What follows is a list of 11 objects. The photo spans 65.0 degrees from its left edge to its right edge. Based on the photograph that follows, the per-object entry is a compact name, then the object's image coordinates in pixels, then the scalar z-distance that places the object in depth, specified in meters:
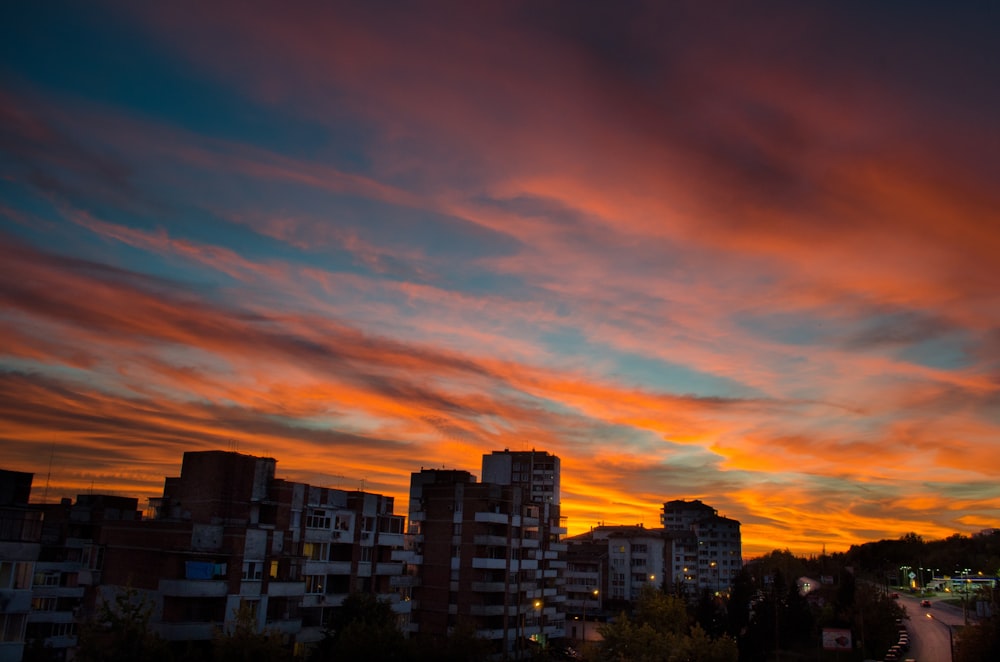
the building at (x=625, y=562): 157.88
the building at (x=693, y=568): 186.38
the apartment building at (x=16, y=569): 40.34
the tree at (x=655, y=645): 75.00
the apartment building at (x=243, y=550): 55.72
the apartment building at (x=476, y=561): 90.31
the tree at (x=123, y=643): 44.03
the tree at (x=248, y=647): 47.41
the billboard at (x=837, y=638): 72.81
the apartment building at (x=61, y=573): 77.94
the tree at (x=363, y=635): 54.12
